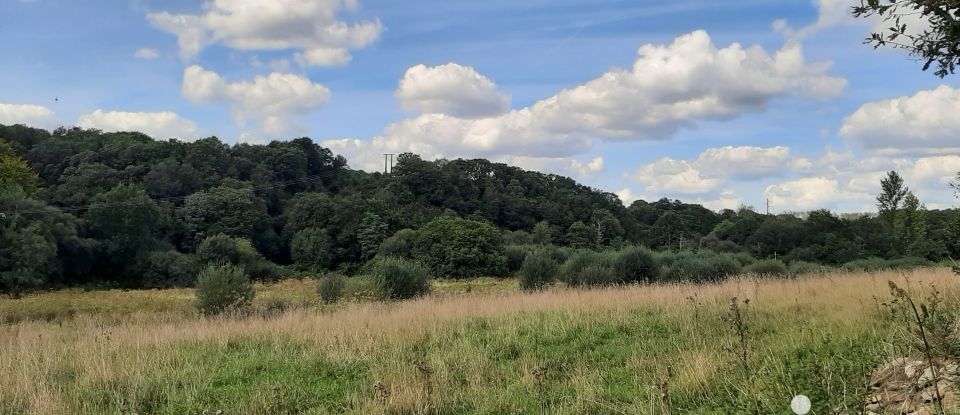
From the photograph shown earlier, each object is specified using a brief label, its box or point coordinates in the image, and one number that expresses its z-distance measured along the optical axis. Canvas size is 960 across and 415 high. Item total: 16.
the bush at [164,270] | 61.62
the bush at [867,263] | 29.33
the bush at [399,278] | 22.62
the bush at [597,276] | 24.91
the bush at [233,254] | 64.88
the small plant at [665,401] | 4.10
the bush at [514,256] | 57.51
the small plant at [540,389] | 5.23
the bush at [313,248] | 74.88
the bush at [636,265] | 26.66
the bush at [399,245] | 62.44
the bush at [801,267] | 29.18
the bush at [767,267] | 27.39
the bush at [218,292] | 18.61
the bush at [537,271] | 27.89
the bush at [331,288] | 22.56
